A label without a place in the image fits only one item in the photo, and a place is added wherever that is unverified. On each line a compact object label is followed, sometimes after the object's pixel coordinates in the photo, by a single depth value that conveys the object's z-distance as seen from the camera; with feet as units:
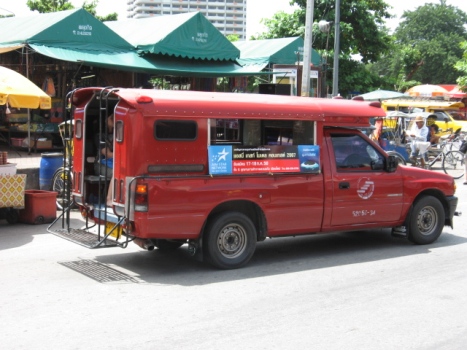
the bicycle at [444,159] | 63.02
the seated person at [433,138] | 75.10
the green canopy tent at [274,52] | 78.38
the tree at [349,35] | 108.78
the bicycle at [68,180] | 28.07
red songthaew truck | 23.59
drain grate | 24.18
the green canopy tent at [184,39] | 61.82
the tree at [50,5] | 139.44
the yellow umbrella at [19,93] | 37.55
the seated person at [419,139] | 61.21
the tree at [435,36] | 215.51
